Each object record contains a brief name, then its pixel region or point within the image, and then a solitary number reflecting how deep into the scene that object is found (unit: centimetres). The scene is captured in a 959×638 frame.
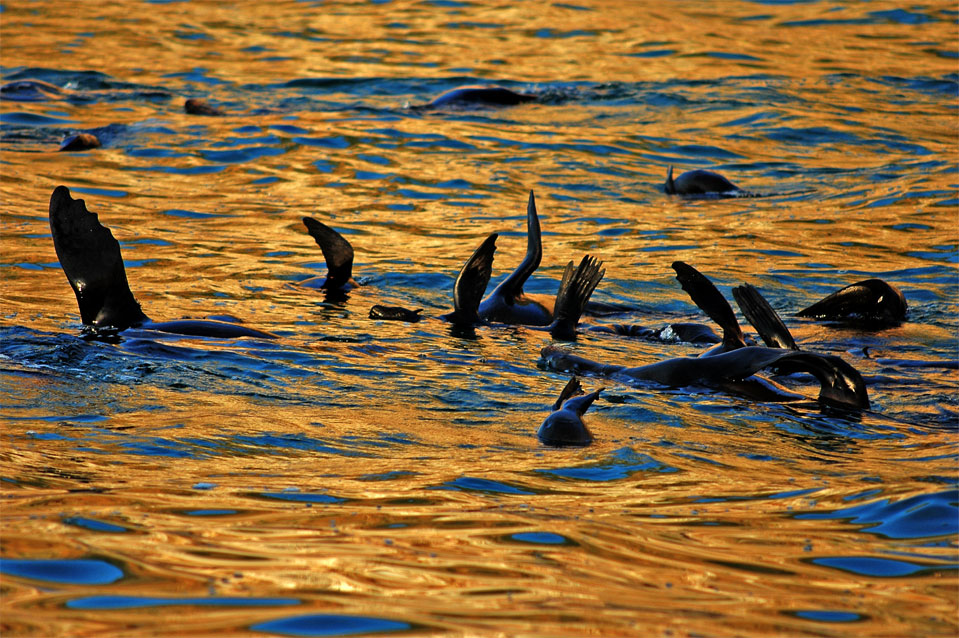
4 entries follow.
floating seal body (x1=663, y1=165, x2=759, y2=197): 2117
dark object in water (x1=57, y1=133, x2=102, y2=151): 2298
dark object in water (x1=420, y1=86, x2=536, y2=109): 2753
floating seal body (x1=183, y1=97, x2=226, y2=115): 2627
